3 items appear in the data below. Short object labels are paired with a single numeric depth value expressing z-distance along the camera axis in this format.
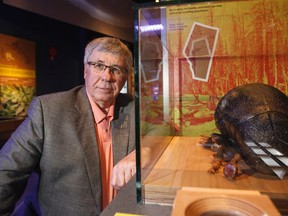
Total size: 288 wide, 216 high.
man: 0.95
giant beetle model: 0.52
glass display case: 0.45
